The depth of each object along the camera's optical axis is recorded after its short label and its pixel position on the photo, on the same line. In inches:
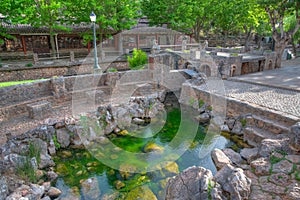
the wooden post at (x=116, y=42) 1074.7
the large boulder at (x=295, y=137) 282.5
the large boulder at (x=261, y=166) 269.1
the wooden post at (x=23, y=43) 848.3
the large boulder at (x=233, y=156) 335.0
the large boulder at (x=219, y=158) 327.0
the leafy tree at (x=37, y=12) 653.3
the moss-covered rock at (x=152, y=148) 382.0
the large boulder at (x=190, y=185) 236.4
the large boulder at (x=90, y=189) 283.2
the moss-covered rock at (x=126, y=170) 321.4
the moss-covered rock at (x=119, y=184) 298.7
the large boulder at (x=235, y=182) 227.1
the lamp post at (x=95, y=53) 504.1
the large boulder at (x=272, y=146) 302.6
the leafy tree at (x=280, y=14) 637.9
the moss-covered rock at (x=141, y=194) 281.3
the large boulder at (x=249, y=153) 328.3
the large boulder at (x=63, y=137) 381.7
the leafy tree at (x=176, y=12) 916.6
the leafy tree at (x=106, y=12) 758.6
